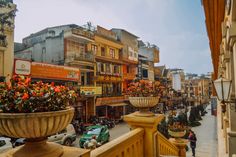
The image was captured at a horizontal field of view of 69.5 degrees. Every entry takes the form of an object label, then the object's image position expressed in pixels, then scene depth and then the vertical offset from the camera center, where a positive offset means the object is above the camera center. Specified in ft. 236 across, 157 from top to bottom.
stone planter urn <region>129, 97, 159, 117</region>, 11.43 -1.39
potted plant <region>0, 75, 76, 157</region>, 4.65 -0.85
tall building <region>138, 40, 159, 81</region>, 99.67 +14.93
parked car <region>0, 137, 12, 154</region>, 26.12 -9.70
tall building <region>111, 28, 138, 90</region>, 87.81 +15.61
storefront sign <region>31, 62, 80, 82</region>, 47.92 +3.57
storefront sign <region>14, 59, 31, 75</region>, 44.37 +4.39
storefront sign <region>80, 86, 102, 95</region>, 58.68 -2.67
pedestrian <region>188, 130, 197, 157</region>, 31.80 -10.95
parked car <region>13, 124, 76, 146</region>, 34.09 -11.16
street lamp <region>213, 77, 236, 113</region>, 10.01 -0.41
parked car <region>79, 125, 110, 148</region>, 36.28 -11.41
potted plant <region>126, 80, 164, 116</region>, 11.46 -0.86
